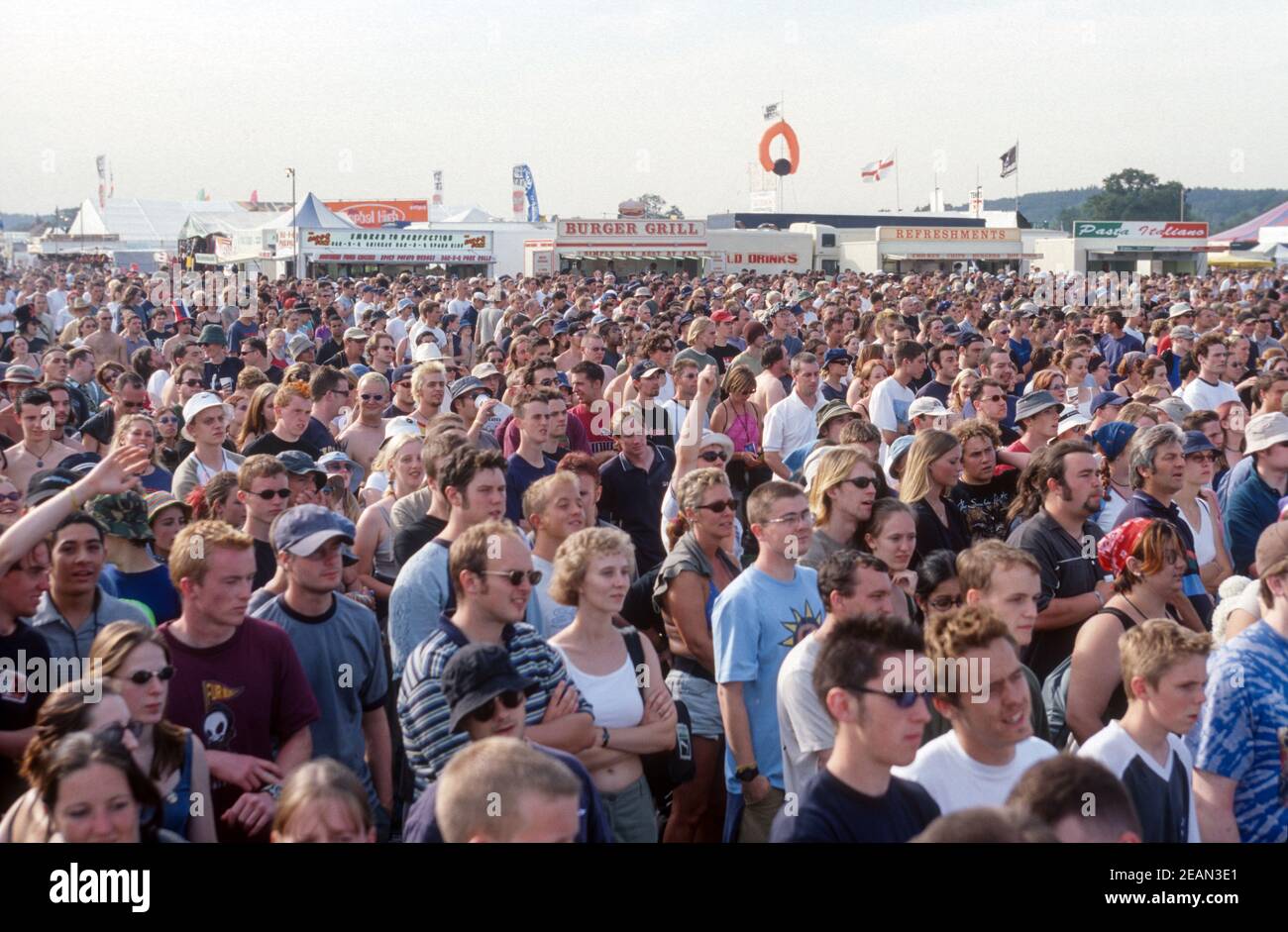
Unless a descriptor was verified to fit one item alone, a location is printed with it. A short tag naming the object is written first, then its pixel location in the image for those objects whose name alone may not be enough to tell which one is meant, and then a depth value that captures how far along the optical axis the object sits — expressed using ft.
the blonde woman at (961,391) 31.89
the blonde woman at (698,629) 17.44
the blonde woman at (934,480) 21.22
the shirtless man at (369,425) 28.17
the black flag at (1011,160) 220.64
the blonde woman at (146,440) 23.53
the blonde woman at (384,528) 21.06
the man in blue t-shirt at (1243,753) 13.39
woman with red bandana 15.35
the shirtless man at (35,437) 26.61
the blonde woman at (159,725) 12.46
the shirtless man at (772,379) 33.47
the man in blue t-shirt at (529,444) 24.35
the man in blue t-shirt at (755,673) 16.07
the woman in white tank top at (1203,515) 22.12
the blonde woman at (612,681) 15.34
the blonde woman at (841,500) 18.89
